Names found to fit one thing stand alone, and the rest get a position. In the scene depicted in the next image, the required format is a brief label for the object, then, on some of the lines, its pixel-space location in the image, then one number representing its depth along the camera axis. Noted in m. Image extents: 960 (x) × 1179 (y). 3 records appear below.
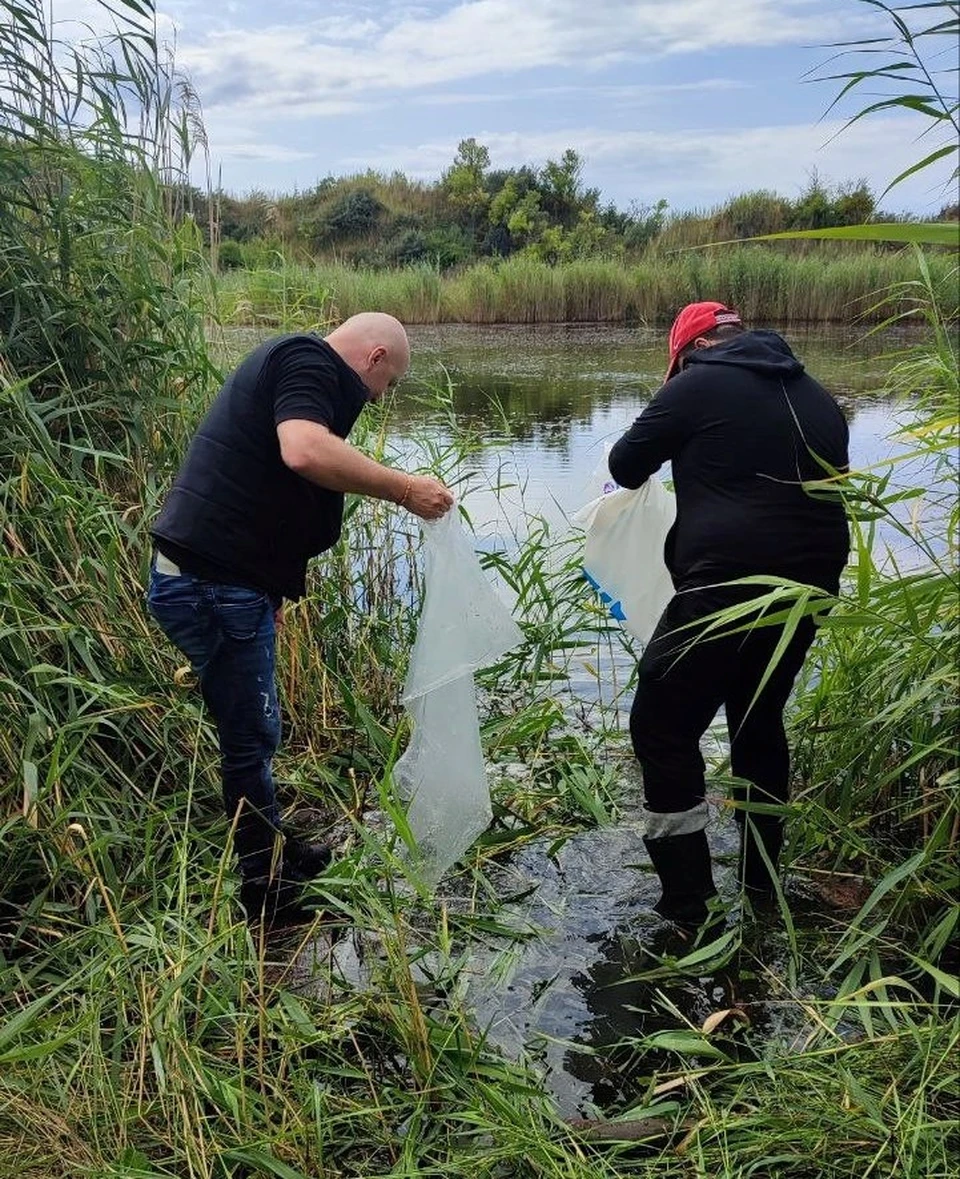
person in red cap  2.55
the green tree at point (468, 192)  31.92
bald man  2.61
